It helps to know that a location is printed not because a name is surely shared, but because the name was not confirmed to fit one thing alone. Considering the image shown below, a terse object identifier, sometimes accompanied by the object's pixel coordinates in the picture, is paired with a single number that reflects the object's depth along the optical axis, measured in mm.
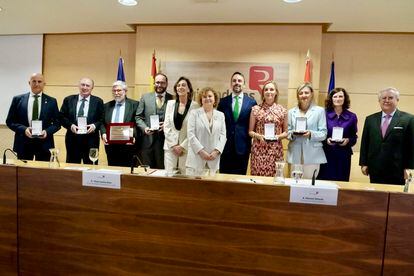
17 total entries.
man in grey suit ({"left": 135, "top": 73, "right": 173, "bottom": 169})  3287
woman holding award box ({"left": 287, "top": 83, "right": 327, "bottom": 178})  2906
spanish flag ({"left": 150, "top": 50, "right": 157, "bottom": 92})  4411
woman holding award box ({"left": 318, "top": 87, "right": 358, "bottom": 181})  3000
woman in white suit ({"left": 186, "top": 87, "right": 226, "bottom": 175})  2844
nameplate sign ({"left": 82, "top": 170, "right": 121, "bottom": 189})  1575
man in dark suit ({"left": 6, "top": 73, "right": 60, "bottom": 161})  3327
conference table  1376
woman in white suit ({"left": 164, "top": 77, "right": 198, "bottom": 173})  3061
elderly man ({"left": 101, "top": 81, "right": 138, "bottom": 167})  3266
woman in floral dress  2963
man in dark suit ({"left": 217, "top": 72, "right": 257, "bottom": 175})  3107
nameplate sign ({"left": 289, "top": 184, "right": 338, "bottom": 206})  1396
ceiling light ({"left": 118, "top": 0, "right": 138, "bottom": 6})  3500
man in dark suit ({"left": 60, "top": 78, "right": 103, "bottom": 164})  3350
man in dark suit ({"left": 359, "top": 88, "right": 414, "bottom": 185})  2803
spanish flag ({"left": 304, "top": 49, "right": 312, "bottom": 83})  4086
